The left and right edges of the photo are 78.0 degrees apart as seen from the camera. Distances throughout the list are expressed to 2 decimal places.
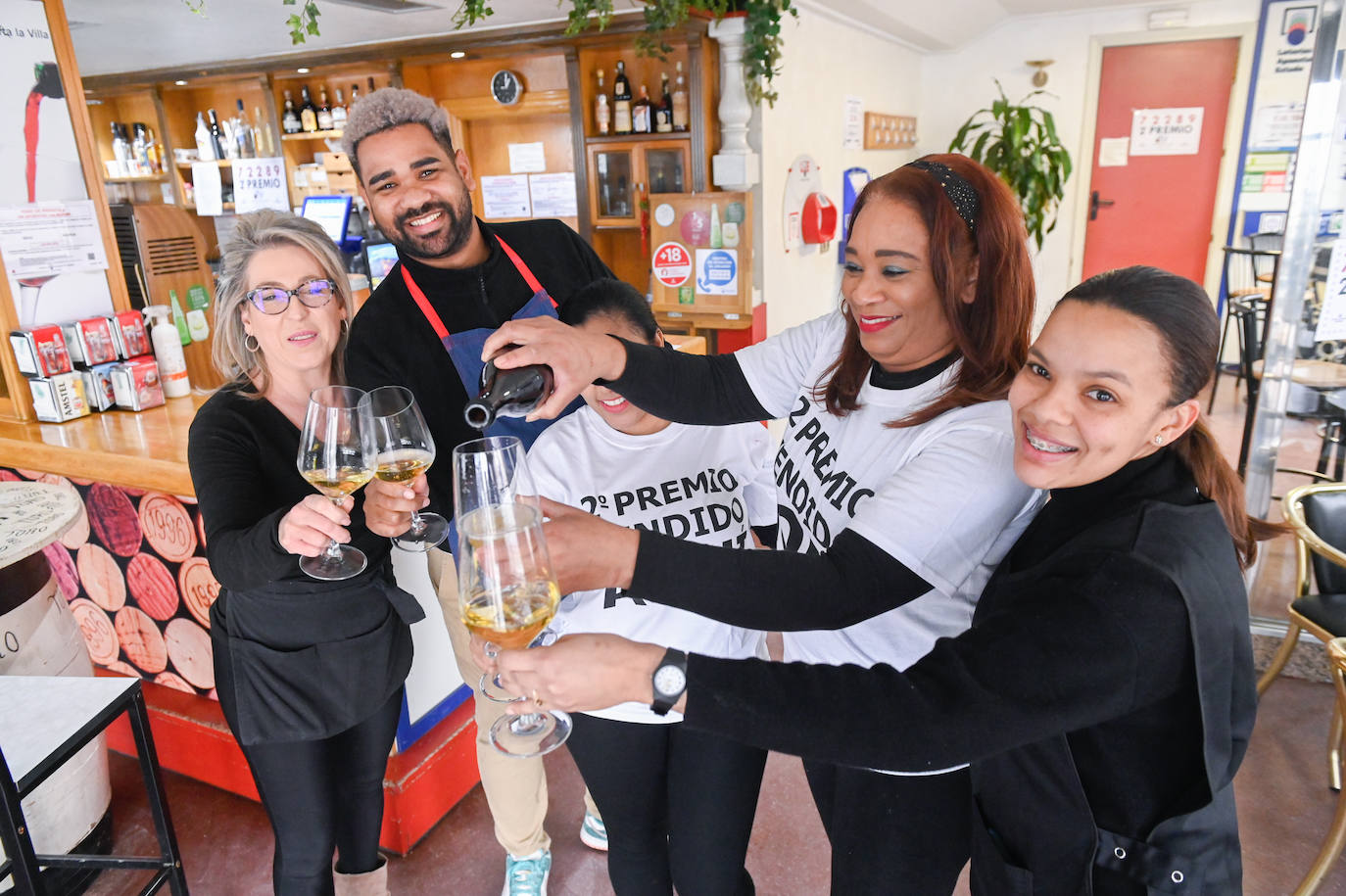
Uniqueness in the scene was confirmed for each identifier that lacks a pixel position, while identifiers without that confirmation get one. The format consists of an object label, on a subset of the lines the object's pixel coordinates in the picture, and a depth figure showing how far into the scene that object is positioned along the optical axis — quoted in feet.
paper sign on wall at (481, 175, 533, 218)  17.38
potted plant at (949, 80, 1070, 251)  20.30
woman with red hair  3.35
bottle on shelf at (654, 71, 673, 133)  14.32
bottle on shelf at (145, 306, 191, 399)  8.81
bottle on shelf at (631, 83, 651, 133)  14.53
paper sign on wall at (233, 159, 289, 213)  18.11
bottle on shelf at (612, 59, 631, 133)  14.94
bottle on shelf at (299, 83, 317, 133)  18.04
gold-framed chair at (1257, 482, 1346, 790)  7.55
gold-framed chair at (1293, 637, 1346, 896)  6.45
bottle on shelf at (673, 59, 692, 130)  13.83
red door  20.95
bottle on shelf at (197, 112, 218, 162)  19.25
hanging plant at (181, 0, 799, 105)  11.03
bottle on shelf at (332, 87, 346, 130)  17.64
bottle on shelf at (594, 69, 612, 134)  15.23
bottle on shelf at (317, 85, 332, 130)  17.94
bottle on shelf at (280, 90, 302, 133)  18.26
